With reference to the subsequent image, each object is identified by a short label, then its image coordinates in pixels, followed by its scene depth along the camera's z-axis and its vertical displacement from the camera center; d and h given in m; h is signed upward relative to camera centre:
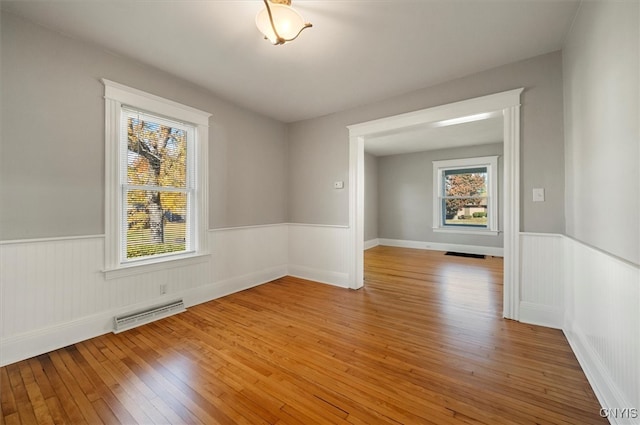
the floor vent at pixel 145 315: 2.41 -1.06
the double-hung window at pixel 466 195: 5.98 +0.43
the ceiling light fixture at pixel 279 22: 1.72 +1.37
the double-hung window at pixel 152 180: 2.44 +0.36
